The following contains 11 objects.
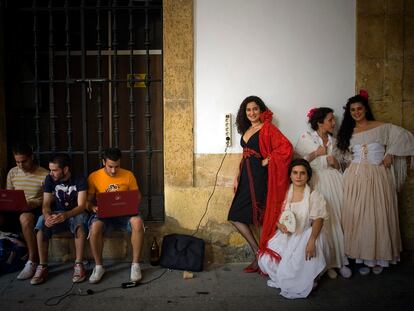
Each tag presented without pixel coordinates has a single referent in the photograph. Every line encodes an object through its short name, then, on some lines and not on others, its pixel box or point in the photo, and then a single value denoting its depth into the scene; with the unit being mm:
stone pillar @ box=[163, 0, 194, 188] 4215
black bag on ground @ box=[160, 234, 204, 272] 4059
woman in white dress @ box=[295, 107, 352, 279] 3943
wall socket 4242
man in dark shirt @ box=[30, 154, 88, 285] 3854
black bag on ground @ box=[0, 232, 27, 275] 3963
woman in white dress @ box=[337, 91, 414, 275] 3877
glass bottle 4199
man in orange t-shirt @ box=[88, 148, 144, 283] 3854
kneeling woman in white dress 3500
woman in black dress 4059
